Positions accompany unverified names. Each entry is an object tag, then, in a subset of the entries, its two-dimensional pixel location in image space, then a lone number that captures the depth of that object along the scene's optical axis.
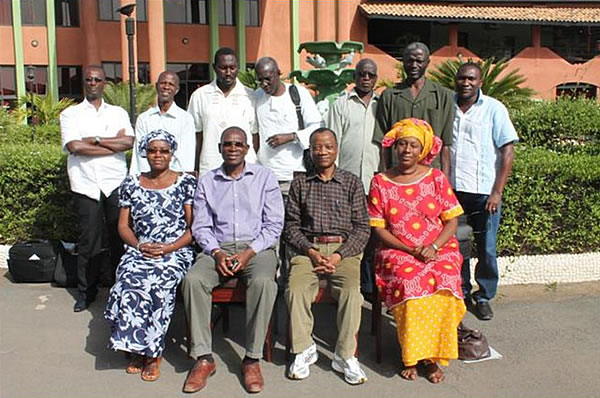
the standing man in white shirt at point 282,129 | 4.84
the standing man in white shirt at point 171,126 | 4.85
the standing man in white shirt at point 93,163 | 4.98
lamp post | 14.48
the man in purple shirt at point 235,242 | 3.85
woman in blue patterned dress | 3.86
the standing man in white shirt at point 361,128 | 4.77
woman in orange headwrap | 3.79
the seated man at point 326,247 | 3.84
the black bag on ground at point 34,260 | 5.73
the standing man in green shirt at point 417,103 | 4.56
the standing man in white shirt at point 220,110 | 4.87
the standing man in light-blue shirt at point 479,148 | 4.68
